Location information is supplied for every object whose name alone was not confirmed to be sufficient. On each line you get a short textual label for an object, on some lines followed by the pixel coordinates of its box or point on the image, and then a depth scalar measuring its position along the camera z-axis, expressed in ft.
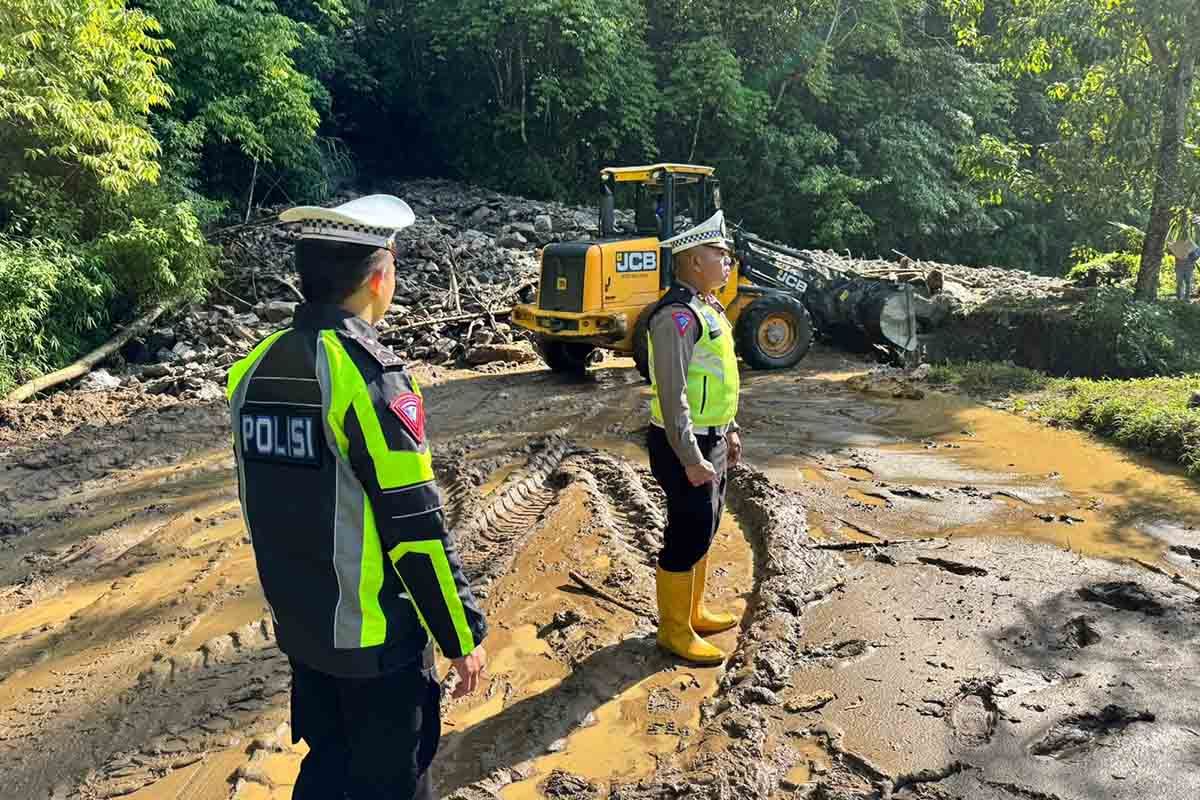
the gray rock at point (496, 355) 38.83
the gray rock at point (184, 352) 38.93
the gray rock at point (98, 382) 35.19
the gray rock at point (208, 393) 33.55
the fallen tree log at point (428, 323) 41.55
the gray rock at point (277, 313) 44.04
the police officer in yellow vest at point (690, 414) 11.55
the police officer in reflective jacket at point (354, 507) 6.32
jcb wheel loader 32.01
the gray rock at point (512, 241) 55.01
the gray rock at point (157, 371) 37.32
